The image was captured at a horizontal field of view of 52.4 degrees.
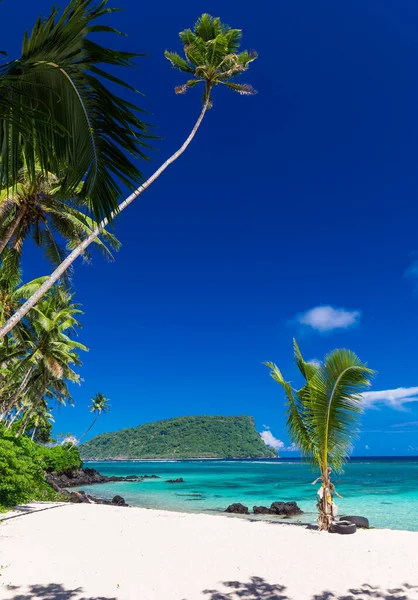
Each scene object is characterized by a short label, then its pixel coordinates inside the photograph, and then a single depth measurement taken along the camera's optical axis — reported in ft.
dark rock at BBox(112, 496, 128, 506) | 71.00
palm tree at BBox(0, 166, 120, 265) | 32.40
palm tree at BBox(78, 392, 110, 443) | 207.41
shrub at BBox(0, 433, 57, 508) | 36.17
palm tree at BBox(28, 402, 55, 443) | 134.64
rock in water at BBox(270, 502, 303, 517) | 60.71
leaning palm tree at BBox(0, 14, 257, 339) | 33.32
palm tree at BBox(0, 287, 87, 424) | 70.48
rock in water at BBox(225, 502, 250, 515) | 64.28
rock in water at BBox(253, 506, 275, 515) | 62.90
